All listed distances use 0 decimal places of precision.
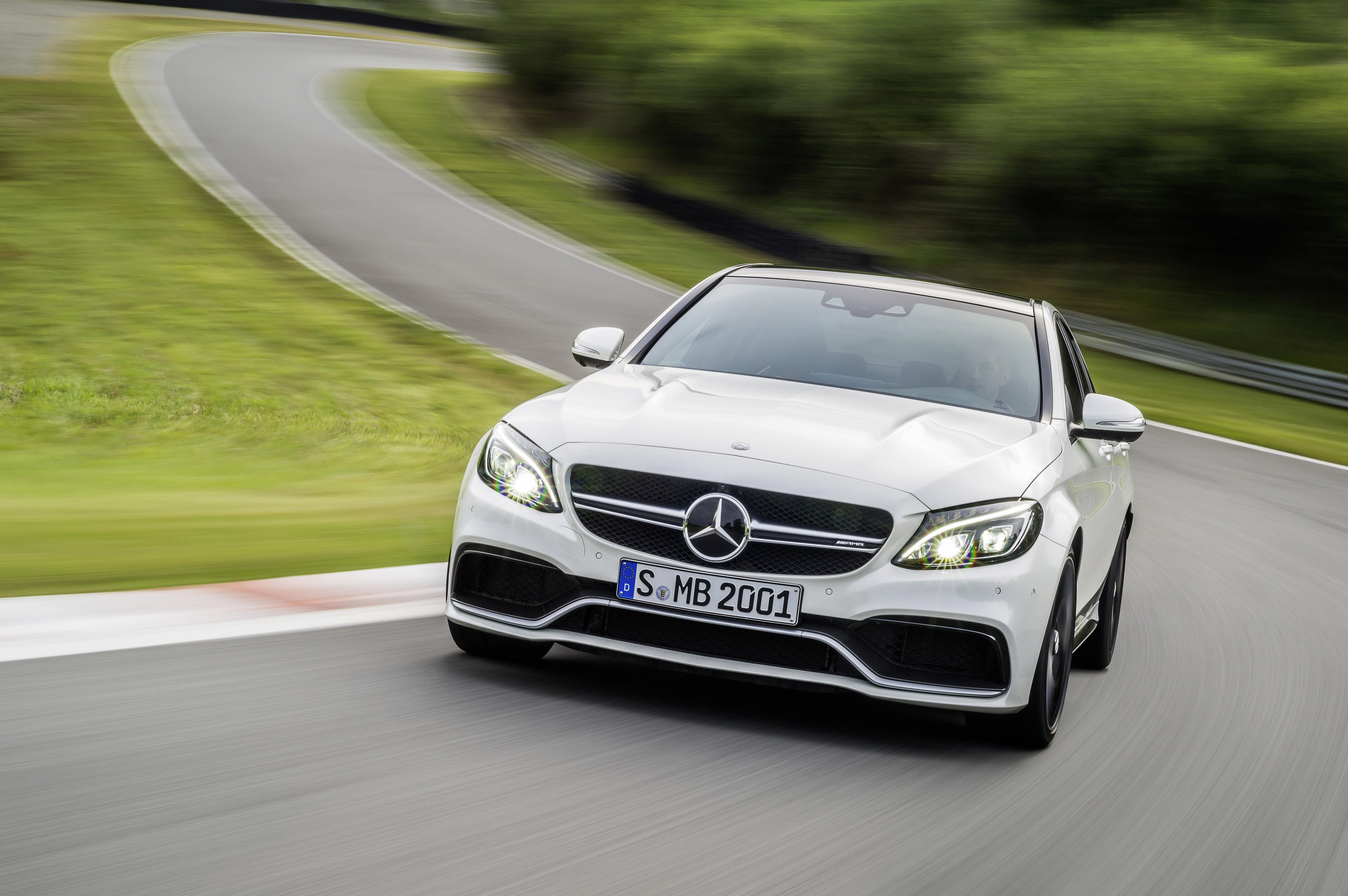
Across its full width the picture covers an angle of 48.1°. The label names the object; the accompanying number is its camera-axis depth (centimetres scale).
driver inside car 558
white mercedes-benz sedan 432
